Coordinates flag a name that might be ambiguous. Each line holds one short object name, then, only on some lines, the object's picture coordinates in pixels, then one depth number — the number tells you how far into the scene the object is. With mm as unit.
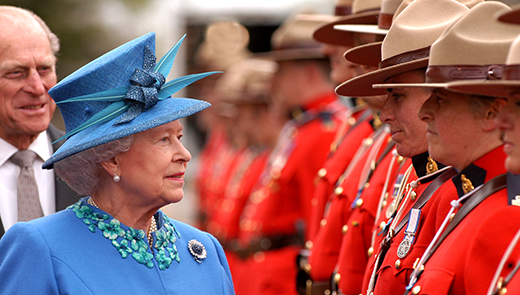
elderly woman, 5344
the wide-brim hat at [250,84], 18859
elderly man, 7484
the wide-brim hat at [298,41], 13989
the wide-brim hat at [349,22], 9473
